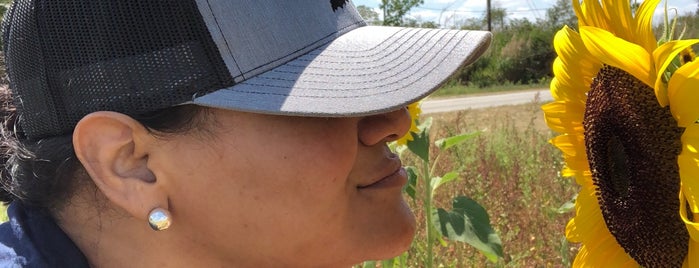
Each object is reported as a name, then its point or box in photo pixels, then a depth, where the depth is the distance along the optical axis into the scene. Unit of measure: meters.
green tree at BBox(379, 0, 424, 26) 26.33
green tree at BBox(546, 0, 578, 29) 23.58
